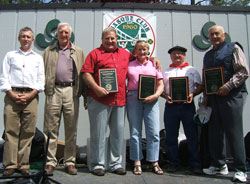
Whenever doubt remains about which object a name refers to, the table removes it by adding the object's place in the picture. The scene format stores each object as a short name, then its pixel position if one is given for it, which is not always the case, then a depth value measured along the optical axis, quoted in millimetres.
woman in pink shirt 3033
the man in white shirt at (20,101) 2719
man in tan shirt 2959
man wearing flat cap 3158
